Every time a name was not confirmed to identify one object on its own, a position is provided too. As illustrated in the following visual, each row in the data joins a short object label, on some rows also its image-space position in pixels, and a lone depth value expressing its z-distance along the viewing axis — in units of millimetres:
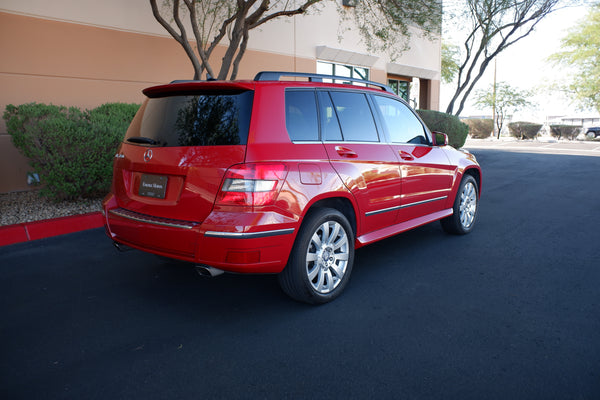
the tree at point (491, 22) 17484
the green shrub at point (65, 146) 6273
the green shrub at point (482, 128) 37625
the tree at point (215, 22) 9047
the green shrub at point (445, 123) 16641
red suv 3102
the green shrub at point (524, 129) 34500
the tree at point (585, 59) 35406
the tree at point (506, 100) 39219
